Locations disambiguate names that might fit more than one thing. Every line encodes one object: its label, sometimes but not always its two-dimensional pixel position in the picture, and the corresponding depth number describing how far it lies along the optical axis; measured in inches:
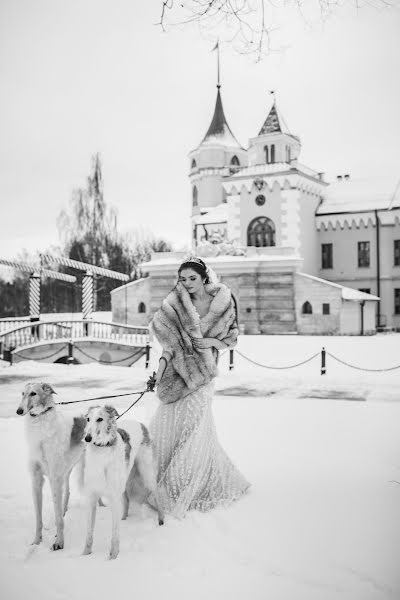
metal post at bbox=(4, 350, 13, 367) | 595.2
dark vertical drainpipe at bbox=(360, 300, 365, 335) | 1012.2
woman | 178.7
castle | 1024.9
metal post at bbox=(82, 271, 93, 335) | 949.7
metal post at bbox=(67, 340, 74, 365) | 599.4
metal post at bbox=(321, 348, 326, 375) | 510.8
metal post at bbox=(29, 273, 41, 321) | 871.1
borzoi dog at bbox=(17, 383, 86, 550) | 155.3
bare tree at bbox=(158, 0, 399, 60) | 174.6
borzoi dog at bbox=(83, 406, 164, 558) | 144.9
